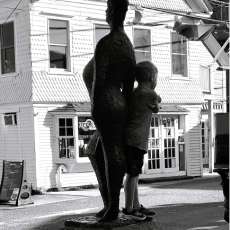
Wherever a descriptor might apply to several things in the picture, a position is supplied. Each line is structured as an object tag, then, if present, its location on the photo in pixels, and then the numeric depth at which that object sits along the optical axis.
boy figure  4.41
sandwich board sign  14.69
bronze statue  4.22
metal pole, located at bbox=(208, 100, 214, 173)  22.23
